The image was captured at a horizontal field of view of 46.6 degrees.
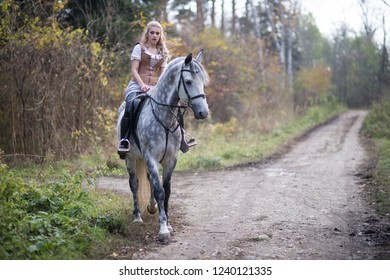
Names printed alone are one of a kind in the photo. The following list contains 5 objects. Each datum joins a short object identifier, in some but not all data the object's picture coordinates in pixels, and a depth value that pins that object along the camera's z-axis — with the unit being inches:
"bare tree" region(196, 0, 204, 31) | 835.6
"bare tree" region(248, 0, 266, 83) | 967.6
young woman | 258.2
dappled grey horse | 223.0
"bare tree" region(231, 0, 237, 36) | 1085.7
